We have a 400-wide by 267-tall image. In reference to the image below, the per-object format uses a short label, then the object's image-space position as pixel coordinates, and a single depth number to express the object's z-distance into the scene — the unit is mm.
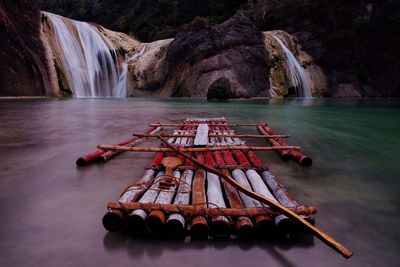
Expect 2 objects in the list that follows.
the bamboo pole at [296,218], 2884
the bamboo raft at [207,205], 3367
